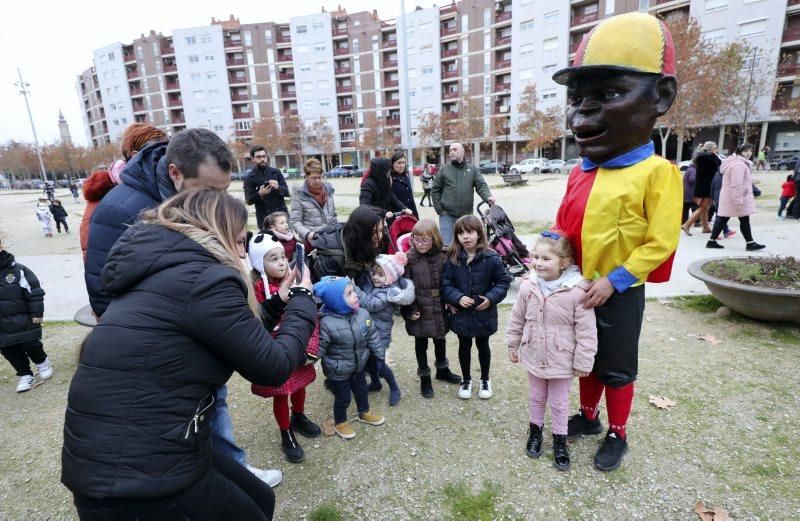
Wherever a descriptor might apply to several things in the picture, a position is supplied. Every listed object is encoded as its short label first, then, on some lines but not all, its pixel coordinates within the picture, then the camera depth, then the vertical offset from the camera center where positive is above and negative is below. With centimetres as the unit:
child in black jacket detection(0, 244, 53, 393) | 385 -124
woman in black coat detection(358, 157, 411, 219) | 523 -26
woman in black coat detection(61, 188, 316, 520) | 128 -62
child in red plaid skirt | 271 -115
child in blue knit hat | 289 -118
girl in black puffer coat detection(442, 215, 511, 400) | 321 -93
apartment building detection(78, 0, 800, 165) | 4647 +1158
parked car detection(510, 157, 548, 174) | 3638 -97
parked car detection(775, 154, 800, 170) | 2827 -143
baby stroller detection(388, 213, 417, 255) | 470 -72
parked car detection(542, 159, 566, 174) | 3612 -113
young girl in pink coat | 248 -105
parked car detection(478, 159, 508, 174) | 4019 -101
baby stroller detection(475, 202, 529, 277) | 550 -110
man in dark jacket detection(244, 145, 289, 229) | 611 -25
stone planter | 397 -149
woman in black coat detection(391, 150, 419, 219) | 567 -22
